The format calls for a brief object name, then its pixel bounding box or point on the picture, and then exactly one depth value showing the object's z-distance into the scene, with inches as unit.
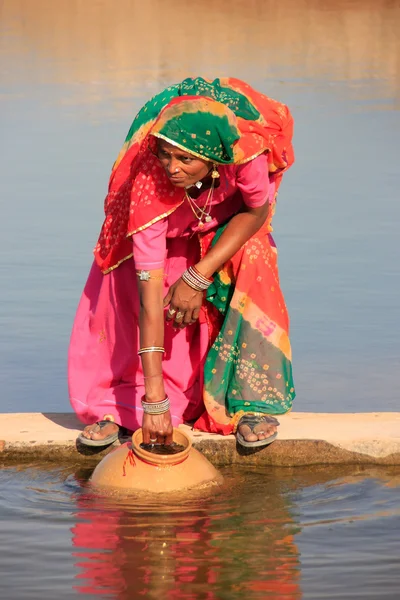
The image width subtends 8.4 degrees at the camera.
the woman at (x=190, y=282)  378.7
